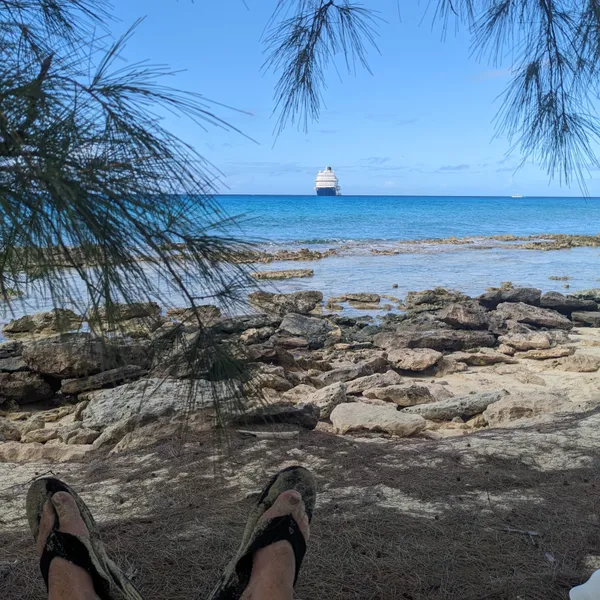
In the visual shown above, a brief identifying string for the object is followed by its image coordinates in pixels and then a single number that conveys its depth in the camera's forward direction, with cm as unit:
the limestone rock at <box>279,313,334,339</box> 980
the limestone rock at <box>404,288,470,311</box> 1215
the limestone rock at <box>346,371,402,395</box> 645
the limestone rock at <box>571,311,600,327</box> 1077
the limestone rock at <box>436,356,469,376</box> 766
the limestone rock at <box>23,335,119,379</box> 629
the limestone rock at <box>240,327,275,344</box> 858
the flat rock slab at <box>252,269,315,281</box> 1498
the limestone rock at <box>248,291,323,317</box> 1141
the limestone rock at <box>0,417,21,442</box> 519
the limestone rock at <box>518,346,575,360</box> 816
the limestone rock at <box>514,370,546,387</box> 690
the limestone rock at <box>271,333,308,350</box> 906
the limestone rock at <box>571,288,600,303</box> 1241
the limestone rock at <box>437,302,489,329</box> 999
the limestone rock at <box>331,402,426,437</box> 467
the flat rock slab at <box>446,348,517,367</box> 812
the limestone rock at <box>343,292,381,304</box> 1305
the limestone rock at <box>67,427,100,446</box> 459
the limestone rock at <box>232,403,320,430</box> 412
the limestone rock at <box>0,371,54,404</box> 646
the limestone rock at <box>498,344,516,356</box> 862
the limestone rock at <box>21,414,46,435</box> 531
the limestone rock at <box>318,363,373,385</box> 699
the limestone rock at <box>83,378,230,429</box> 406
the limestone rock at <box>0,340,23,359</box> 728
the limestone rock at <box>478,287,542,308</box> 1195
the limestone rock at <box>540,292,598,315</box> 1162
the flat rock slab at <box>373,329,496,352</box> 882
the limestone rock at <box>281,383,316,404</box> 604
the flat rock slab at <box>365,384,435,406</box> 595
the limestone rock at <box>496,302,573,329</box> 1032
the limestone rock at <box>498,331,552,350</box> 853
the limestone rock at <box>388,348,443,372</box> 769
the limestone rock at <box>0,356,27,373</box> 679
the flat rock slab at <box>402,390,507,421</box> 530
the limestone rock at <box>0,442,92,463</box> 420
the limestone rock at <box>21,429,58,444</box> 501
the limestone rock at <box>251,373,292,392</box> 630
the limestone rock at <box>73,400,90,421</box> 547
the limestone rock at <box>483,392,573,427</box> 504
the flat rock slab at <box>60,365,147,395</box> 610
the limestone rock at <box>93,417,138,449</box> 420
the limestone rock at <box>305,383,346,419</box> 541
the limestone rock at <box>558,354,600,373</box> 733
